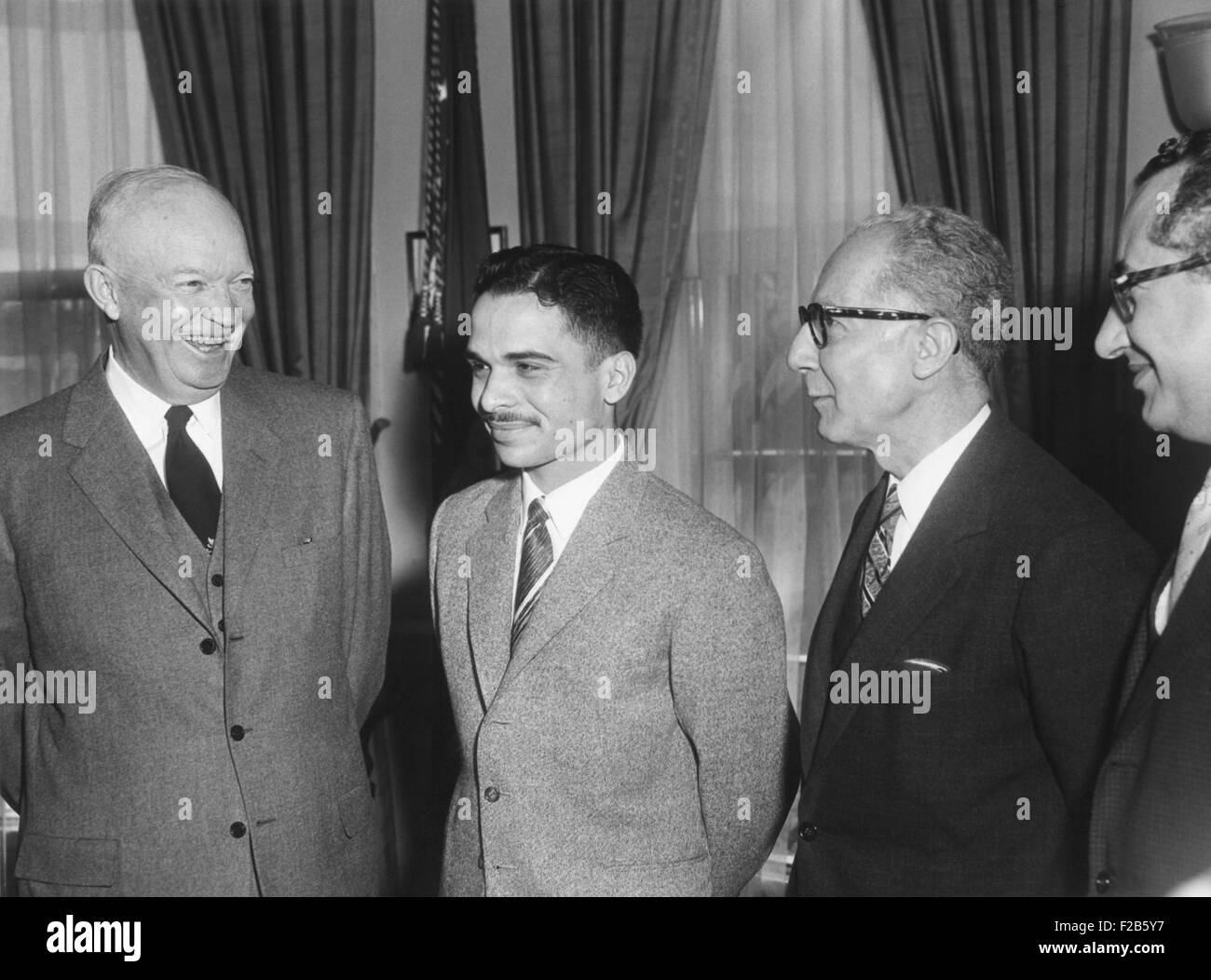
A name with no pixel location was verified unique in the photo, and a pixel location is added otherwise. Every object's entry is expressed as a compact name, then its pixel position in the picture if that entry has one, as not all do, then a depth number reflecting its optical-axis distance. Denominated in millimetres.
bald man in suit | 2184
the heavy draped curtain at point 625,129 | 4109
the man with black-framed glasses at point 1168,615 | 1635
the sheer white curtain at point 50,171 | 4352
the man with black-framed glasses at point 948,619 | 1854
